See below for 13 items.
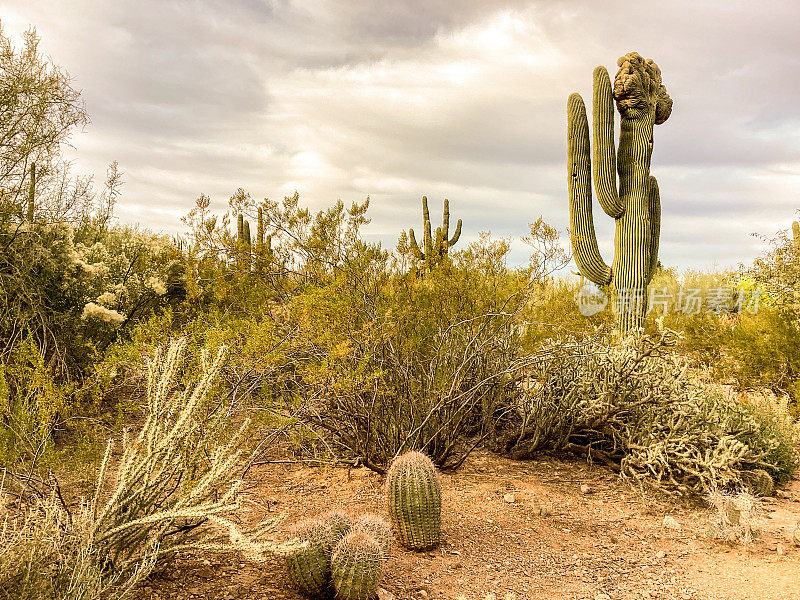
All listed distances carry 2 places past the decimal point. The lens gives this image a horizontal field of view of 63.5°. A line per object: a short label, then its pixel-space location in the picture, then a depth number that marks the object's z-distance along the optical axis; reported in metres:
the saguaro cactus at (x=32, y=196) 6.97
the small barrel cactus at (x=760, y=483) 5.32
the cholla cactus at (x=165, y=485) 2.88
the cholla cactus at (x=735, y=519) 4.35
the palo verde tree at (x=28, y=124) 6.96
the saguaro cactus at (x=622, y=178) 10.69
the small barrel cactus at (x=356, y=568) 3.11
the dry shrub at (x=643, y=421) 5.11
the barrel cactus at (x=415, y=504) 3.83
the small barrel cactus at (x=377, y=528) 3.37
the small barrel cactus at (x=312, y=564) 3.19
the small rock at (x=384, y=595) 3.25
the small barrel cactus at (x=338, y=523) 3.37
